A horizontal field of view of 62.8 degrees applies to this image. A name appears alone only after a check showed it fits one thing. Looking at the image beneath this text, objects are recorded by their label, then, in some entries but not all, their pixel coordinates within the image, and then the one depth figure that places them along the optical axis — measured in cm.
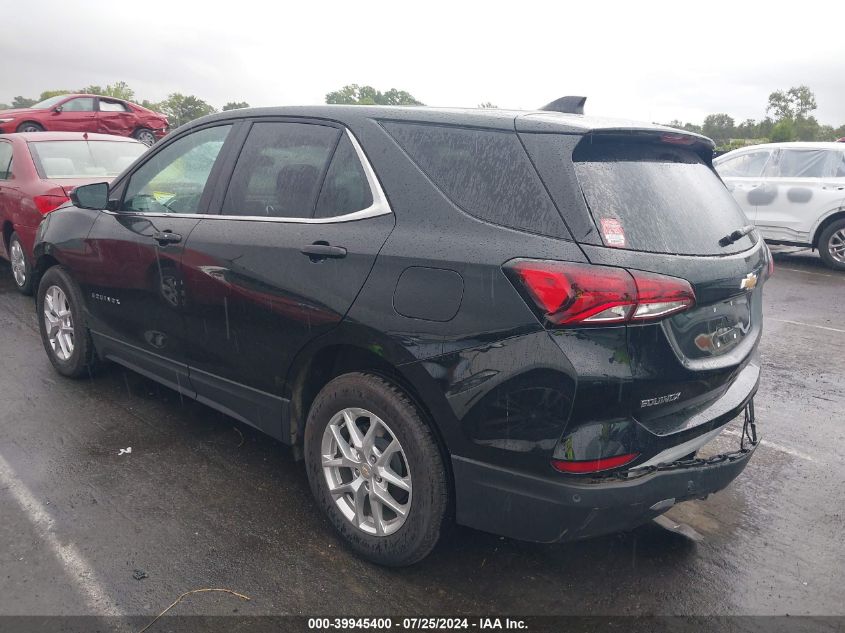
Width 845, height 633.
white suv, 1003
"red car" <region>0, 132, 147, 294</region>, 657
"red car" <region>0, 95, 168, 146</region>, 1617
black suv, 227
